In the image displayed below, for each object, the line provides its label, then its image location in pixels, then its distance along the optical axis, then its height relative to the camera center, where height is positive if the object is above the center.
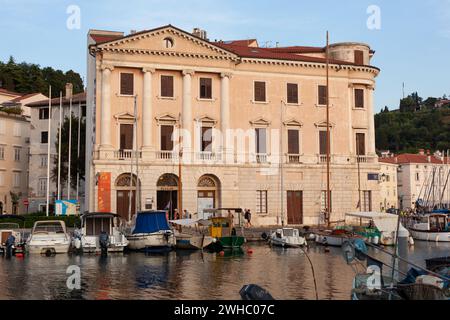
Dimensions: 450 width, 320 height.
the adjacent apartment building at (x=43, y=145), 71.50 +6.45
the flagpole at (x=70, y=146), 62.18 +5.32
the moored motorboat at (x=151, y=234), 39.31 -2.55
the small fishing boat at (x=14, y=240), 37.66 -2.93
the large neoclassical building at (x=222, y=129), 50.03 +6.03
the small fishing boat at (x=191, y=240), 39.78 -3.05
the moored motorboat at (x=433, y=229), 48.88 -2.98
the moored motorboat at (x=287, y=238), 42.72 -3.18
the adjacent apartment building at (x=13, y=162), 74.56 +4.52
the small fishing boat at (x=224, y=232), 40.16 -2.76
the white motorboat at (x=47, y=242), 37.28 -2.92
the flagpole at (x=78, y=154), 63.69 +4.53
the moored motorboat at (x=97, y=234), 38.38 -2.57
